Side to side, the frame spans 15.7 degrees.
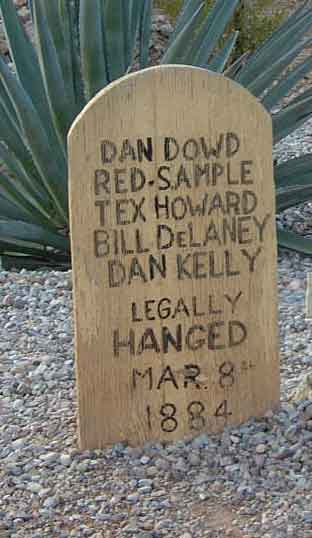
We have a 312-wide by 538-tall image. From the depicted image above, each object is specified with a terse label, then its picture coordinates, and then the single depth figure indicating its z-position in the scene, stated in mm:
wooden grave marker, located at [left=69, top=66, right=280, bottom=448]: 3021
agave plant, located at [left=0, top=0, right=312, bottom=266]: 4832
